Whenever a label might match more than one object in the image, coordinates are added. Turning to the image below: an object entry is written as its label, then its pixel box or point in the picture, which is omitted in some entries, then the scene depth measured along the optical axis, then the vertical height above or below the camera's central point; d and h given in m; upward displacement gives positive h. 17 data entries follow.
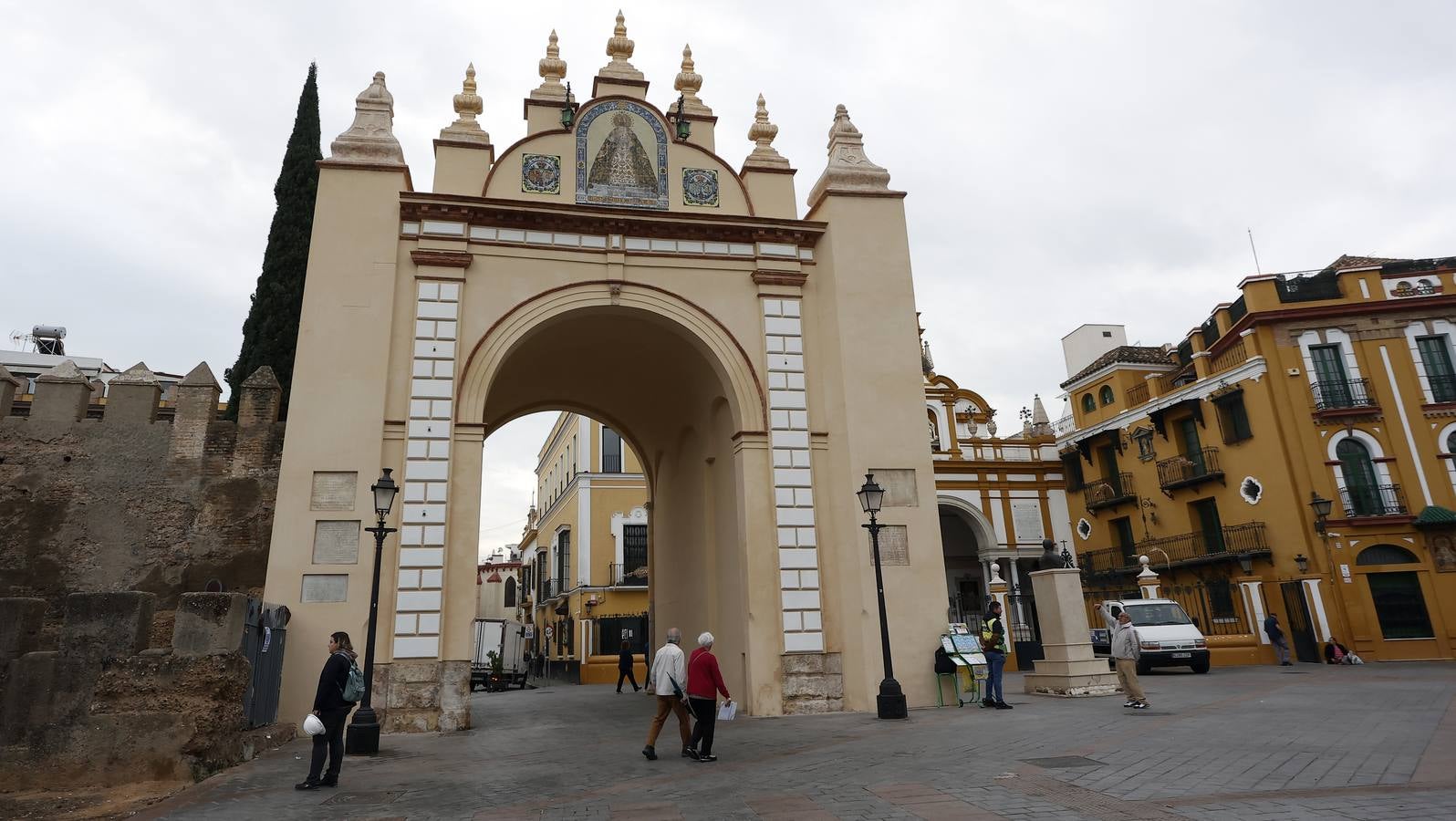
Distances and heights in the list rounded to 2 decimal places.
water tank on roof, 36.84 +14.17
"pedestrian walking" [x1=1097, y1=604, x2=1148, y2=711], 11.15 -0.39
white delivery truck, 24.47 +0.04
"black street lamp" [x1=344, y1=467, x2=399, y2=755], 9.56 -0.50
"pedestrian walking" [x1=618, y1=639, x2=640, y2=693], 19.81 -0.34
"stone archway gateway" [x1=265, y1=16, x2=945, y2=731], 12.33 +4.77
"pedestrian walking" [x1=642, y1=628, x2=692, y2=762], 8.72 -0.37
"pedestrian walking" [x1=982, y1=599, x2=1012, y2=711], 12.24 -0.31
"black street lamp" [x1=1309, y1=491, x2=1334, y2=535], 22.44 +2.77
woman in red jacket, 8.40 -0.48
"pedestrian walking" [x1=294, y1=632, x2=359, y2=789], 7.49 -0.42
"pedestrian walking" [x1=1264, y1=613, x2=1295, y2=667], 21.17 -0.47
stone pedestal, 13.48 -0.26
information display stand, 13.10 -0.36
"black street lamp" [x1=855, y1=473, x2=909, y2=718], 11.59 -0.74
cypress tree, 17.69 +8.20
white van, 18.52 -0.24
